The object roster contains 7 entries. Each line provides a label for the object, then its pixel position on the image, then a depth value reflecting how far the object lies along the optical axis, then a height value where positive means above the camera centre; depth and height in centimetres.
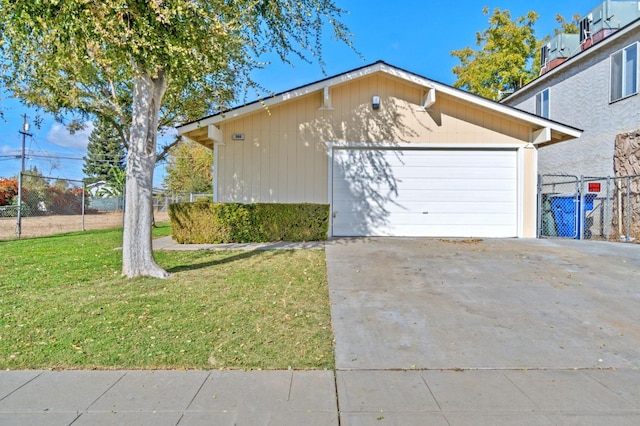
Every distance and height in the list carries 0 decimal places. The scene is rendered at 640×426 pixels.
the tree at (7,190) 2231 +124
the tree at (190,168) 3012 +360
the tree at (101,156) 4677 +683
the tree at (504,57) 2272 +968
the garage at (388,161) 1003 +141
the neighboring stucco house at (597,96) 1103 +410
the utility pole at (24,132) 2637 +557
